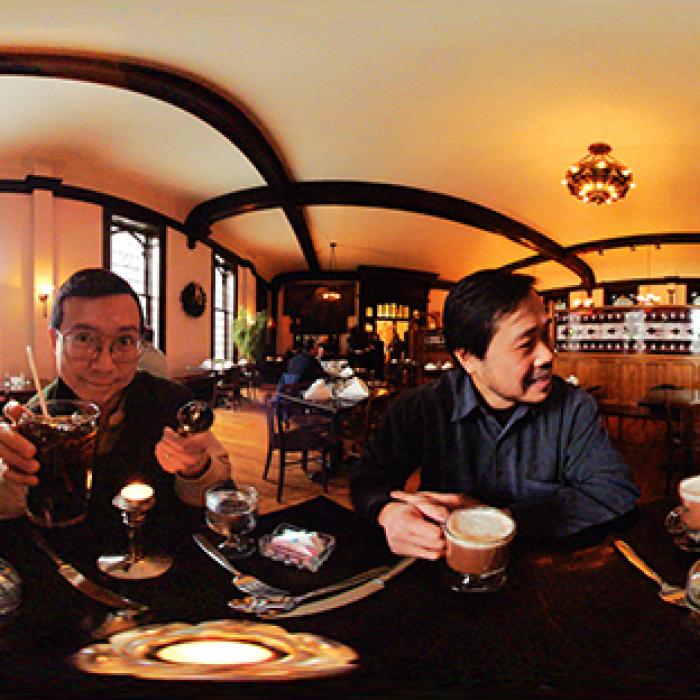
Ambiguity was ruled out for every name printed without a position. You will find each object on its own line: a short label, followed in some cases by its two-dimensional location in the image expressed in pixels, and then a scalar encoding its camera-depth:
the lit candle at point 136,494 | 0.78
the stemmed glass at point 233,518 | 0.81
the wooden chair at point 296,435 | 3.64
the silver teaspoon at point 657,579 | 0.65
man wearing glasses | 0.94
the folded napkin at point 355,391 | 3.95
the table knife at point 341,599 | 0.61
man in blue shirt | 0.97
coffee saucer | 0.81
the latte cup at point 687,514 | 0.82
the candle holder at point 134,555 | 0.71
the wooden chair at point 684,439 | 3.35
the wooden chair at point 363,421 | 3.73
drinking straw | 0.85
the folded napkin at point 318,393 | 3.94
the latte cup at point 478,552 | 0.67
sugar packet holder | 0.75
